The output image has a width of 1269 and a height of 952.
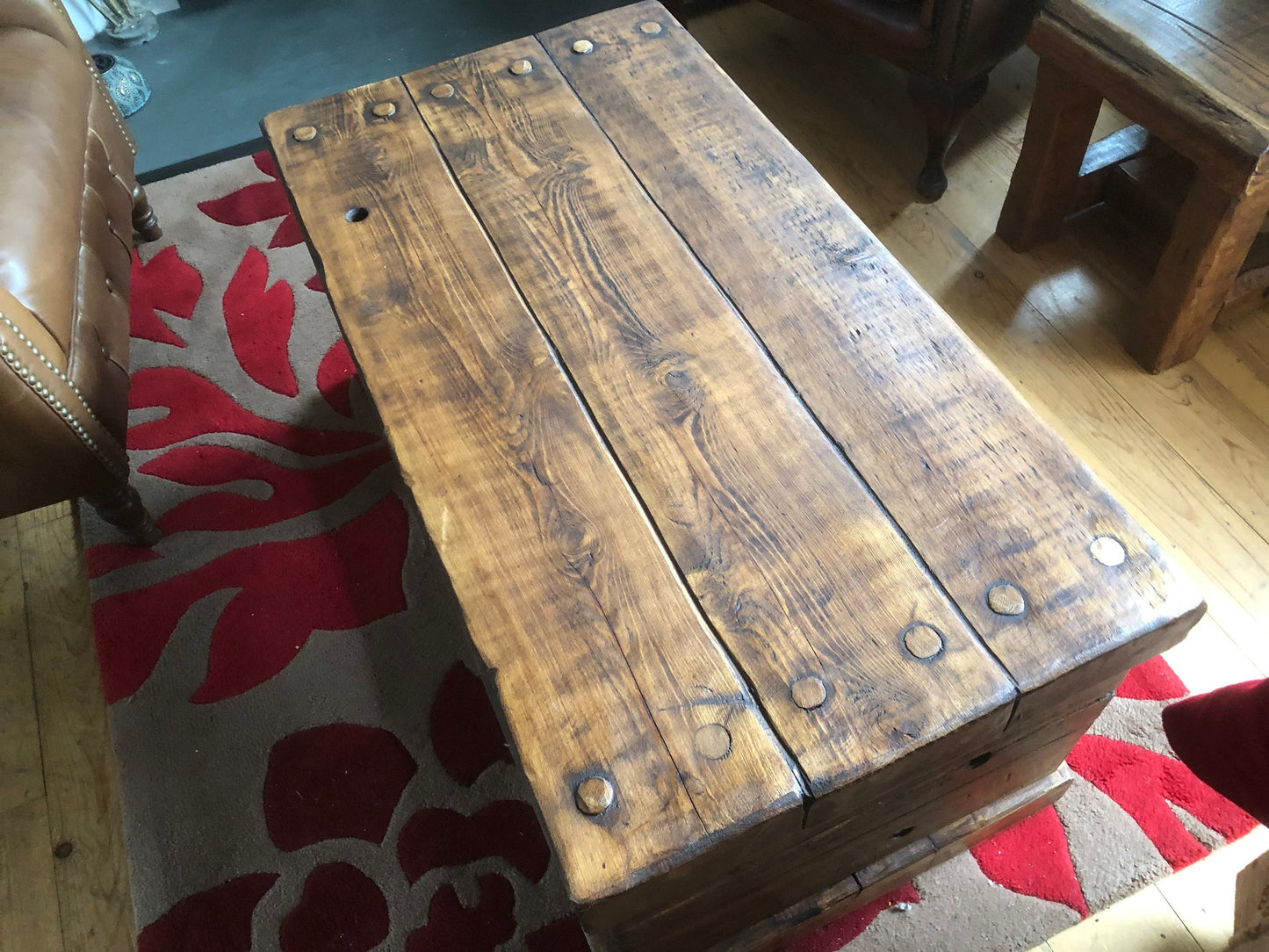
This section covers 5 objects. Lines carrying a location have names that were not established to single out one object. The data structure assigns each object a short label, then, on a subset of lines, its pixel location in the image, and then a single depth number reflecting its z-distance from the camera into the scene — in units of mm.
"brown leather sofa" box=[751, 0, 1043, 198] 1516
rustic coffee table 667
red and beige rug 1021
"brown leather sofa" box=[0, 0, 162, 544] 1085
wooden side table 1148
